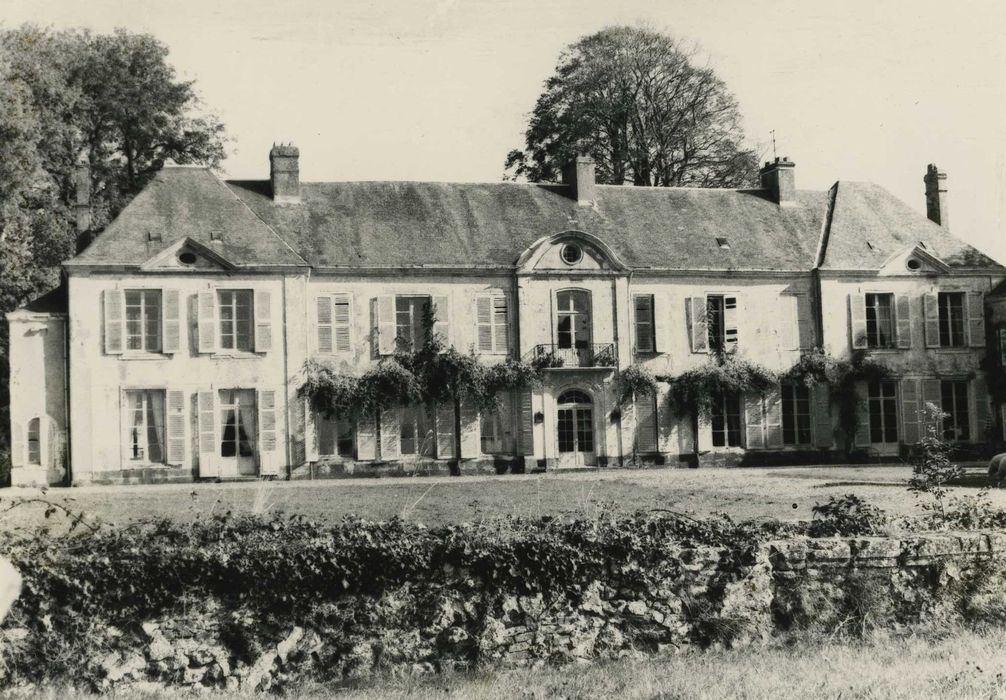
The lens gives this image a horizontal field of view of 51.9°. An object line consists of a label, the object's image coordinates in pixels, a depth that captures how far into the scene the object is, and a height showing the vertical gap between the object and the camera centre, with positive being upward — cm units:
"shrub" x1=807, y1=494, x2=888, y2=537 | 952 -118
